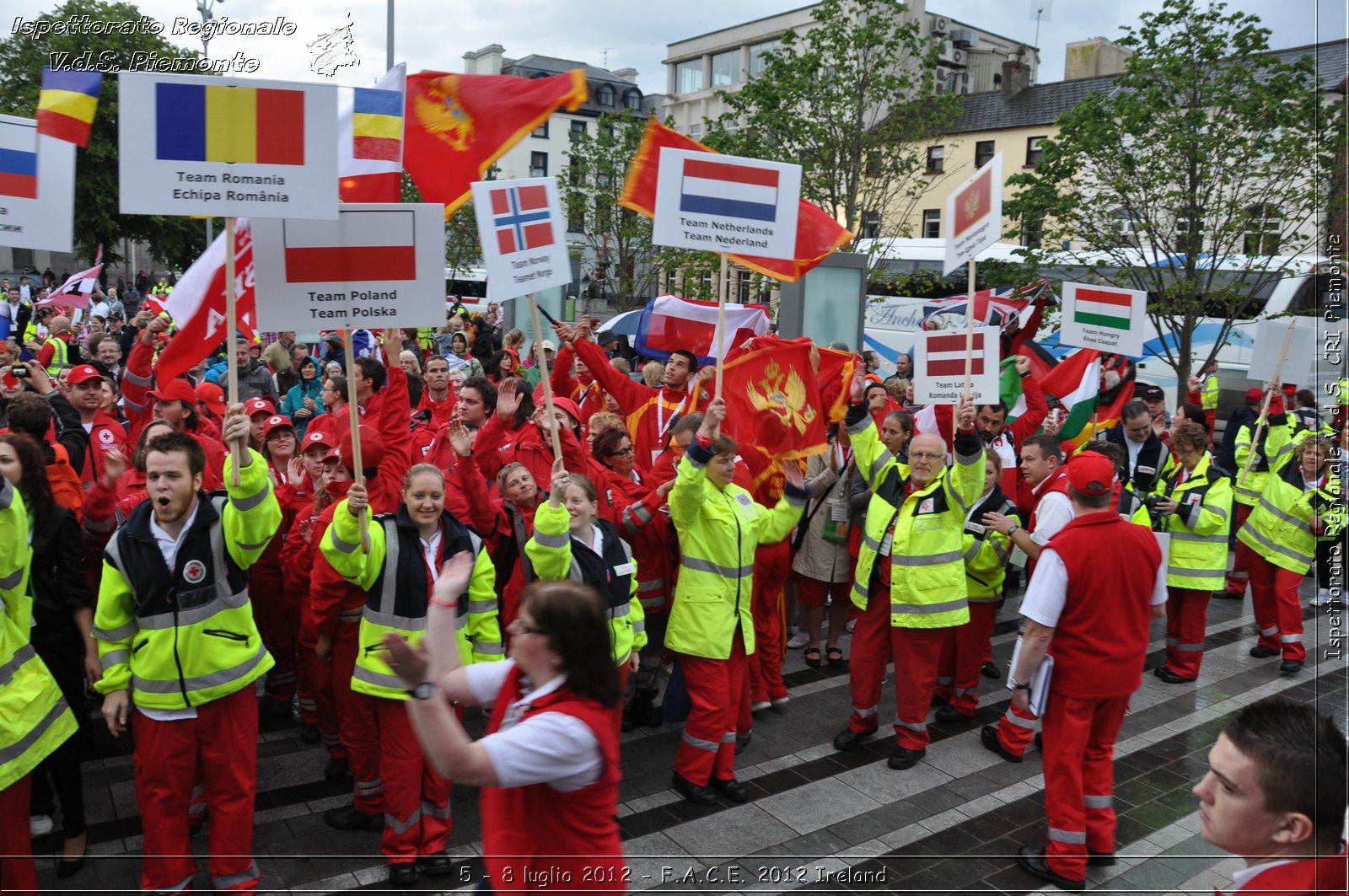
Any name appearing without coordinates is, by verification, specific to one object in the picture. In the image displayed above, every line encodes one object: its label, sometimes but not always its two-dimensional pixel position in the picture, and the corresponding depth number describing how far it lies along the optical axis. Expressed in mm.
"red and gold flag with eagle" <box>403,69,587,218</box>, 6148
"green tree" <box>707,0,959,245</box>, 17781
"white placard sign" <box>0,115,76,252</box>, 4848
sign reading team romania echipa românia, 4230
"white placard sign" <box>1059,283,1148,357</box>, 8836
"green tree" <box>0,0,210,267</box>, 29562
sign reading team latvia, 6914
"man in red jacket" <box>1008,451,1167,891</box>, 4918
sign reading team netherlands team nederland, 5922
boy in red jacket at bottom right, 2246
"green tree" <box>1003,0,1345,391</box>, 13914
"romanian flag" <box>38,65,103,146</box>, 4965
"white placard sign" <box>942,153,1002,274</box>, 6621
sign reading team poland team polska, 4617
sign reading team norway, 5266
